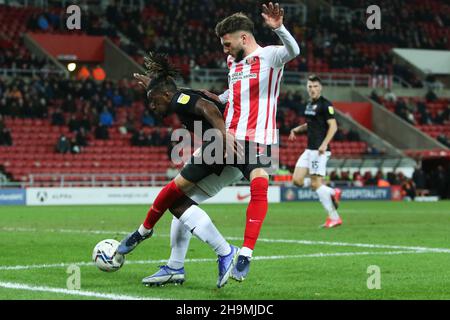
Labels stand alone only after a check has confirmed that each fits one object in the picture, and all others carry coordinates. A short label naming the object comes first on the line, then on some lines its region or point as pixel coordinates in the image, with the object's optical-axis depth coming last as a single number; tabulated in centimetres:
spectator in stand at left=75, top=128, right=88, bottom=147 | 3441
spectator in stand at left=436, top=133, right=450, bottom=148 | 4250
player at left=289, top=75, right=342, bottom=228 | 1639
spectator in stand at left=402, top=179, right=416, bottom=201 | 3603
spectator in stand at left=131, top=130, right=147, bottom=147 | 3591
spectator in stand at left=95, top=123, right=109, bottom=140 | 3519
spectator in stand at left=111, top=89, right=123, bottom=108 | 3709
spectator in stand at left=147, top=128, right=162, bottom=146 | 3612
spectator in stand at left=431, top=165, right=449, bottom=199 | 3809
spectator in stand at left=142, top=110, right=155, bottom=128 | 3734
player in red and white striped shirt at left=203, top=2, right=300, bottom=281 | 812
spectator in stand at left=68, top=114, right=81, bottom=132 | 3459
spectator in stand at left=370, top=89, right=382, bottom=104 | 4470
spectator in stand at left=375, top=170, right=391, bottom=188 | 3709
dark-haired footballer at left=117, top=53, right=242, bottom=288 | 775
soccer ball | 831
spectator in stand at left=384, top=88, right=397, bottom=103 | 4503
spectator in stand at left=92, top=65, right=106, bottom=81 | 4050
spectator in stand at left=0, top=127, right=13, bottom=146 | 3309
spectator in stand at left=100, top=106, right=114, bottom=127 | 3603
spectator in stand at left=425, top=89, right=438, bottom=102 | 4606
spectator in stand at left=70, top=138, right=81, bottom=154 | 3419
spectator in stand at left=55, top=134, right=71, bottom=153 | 3391
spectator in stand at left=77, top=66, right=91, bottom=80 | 3815
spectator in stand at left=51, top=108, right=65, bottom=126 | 3472
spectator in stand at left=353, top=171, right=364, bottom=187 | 3662
